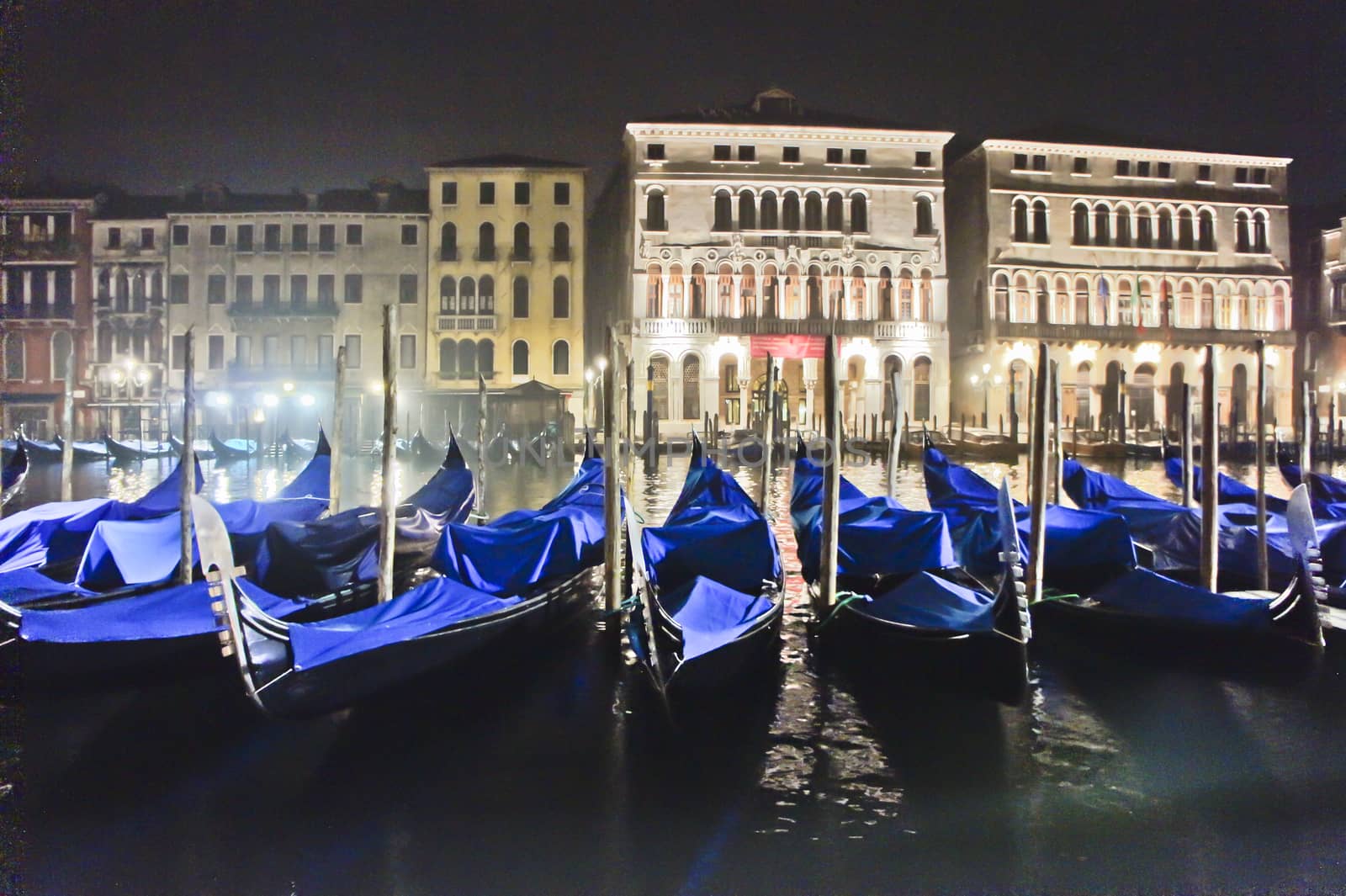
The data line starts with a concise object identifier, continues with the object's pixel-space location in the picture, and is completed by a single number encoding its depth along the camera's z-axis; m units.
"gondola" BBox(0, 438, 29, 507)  13.44
